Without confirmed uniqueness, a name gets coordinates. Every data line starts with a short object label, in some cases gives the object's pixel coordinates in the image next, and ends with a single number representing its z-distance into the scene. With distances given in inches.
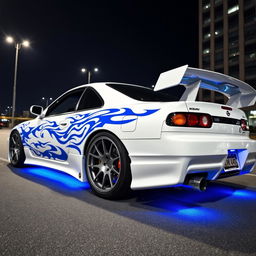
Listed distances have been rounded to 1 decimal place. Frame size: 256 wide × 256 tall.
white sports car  97.5
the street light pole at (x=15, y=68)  869.8
